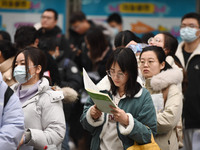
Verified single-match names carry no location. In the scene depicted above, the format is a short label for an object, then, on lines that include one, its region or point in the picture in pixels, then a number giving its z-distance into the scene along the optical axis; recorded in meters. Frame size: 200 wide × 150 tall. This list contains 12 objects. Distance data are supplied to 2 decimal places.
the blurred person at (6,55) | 11.98
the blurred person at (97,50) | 15.45
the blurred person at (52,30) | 15.64
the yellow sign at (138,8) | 19.91
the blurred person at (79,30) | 17.25
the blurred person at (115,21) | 19.00
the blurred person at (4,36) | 14.58
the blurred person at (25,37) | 12.50
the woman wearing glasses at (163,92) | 10.17
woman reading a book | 8.62
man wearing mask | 14.09
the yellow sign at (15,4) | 19.59
